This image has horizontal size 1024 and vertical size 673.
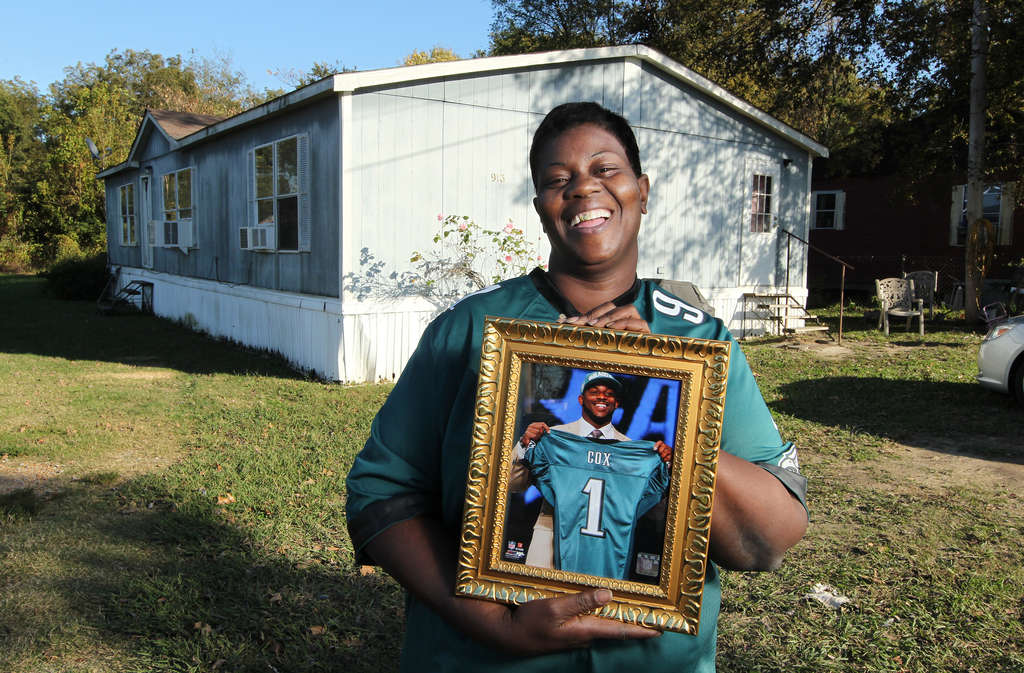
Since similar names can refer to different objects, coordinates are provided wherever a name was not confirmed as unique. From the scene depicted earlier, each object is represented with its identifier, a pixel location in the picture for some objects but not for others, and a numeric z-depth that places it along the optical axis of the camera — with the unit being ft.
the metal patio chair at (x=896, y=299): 50.06
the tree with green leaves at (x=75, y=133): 98.73
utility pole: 48.96
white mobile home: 33.22
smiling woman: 4.34
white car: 28.19
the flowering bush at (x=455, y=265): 33.83
